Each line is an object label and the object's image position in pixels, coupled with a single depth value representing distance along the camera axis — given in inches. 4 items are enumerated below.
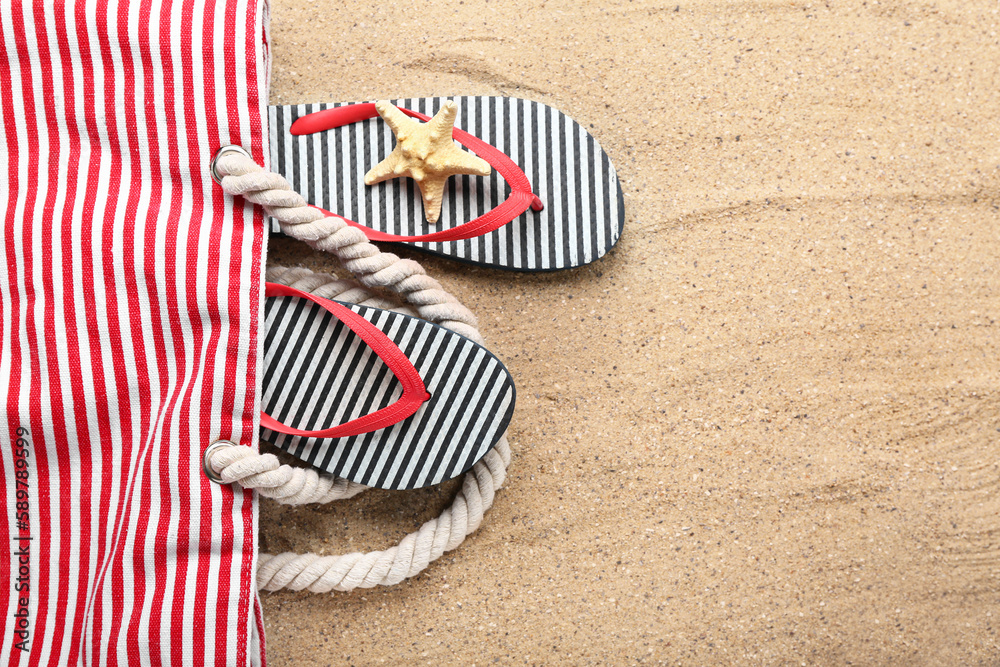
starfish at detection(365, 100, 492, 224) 33.2
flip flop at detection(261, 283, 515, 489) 33.5
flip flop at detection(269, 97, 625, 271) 35.6
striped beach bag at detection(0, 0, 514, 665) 30.1
